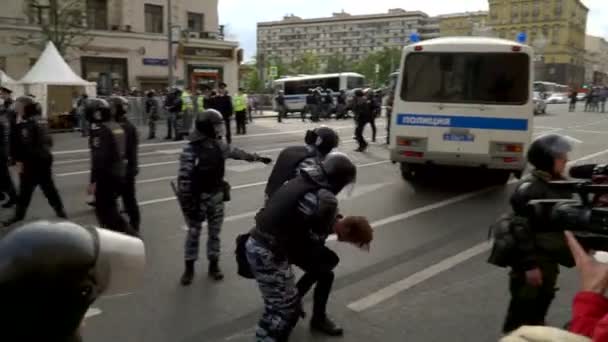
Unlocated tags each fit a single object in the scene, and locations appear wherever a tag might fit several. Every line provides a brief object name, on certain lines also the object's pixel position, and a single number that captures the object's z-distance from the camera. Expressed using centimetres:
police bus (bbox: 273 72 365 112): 3628
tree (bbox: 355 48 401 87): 8725
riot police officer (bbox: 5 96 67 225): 692
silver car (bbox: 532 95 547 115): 3356
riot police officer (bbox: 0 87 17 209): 847
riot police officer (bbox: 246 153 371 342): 322
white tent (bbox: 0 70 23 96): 1855
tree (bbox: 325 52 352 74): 9728
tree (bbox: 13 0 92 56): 2441
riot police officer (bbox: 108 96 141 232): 662
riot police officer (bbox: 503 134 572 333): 309
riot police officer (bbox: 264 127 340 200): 459
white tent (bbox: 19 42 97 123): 1925
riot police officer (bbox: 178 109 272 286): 509
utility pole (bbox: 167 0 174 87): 2718
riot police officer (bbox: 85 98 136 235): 599
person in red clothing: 162
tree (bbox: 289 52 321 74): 9144
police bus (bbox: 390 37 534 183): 920
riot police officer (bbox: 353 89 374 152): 1523
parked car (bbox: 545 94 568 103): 5187
